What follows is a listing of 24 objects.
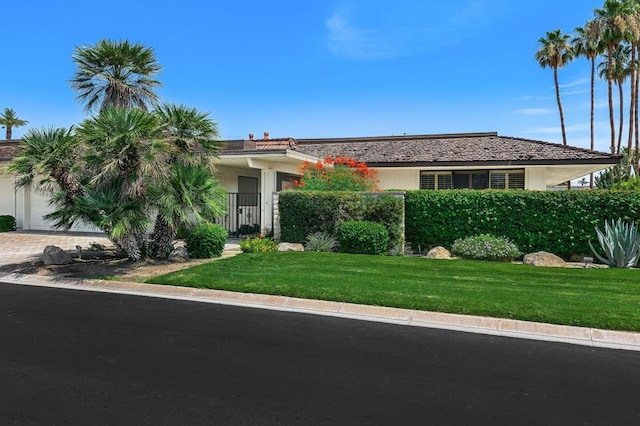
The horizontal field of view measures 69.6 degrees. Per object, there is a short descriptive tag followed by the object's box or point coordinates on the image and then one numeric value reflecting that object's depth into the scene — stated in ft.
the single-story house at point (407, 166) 55.88
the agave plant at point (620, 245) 37.47
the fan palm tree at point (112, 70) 53.93
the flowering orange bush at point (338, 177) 51.39
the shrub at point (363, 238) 42.91
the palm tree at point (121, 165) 34.27
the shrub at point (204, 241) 41.11
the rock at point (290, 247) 44.92
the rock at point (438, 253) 42.49
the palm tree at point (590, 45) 109.50
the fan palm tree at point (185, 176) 37.06
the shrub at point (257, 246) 44.62
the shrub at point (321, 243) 45.06
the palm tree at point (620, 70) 130.62
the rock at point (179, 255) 40.50
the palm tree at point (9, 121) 143.64
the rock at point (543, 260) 39.23
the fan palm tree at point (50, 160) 35.81
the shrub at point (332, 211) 45.47
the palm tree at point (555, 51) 123.75
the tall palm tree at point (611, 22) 101.45
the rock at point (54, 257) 38.83
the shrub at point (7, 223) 69.82
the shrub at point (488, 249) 41.29
